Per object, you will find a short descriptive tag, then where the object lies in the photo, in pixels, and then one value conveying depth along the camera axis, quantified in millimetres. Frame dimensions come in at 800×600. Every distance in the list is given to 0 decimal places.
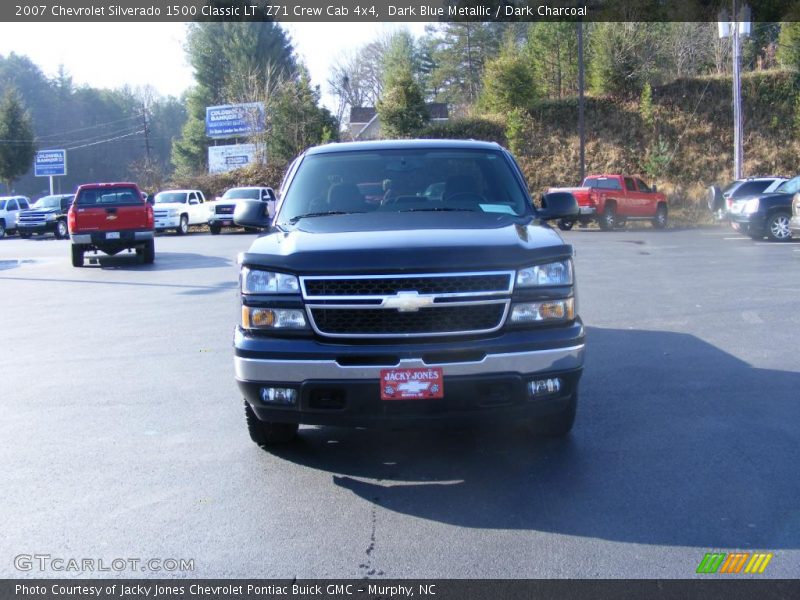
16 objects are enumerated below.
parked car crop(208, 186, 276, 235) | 32125
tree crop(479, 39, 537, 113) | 41094
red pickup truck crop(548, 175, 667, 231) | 28339
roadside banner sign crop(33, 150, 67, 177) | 50469
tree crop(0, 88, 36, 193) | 51906
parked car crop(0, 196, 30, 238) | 36906
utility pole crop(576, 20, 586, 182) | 33562
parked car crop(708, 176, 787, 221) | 22984
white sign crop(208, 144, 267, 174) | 47531
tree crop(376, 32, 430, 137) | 42562
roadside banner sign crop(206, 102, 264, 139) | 48062
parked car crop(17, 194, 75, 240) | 35031
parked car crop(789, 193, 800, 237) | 17844
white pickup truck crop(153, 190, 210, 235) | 33781
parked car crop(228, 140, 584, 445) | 4418
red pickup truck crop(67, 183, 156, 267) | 19328
